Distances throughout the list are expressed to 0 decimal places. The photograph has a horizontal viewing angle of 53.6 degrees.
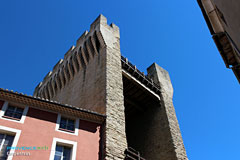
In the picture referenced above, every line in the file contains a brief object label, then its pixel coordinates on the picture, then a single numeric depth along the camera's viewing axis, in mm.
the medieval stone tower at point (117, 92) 12555
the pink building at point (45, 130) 7977
